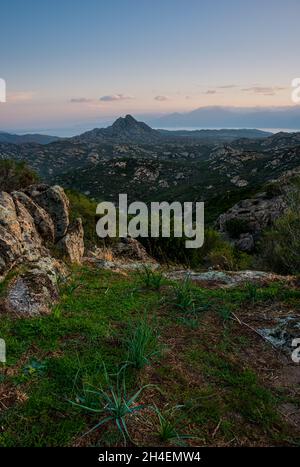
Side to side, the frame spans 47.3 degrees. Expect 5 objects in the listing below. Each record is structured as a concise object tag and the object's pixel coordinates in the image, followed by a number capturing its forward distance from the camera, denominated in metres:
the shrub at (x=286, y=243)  14.10
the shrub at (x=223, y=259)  18.46
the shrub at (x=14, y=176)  19.66
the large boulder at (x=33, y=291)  6.65
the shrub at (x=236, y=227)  39.25
